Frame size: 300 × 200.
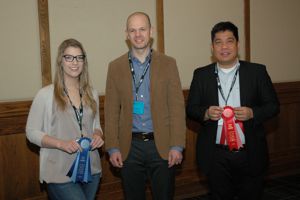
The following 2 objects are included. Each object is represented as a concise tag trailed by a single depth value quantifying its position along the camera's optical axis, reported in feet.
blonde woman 7.30
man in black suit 8.50
